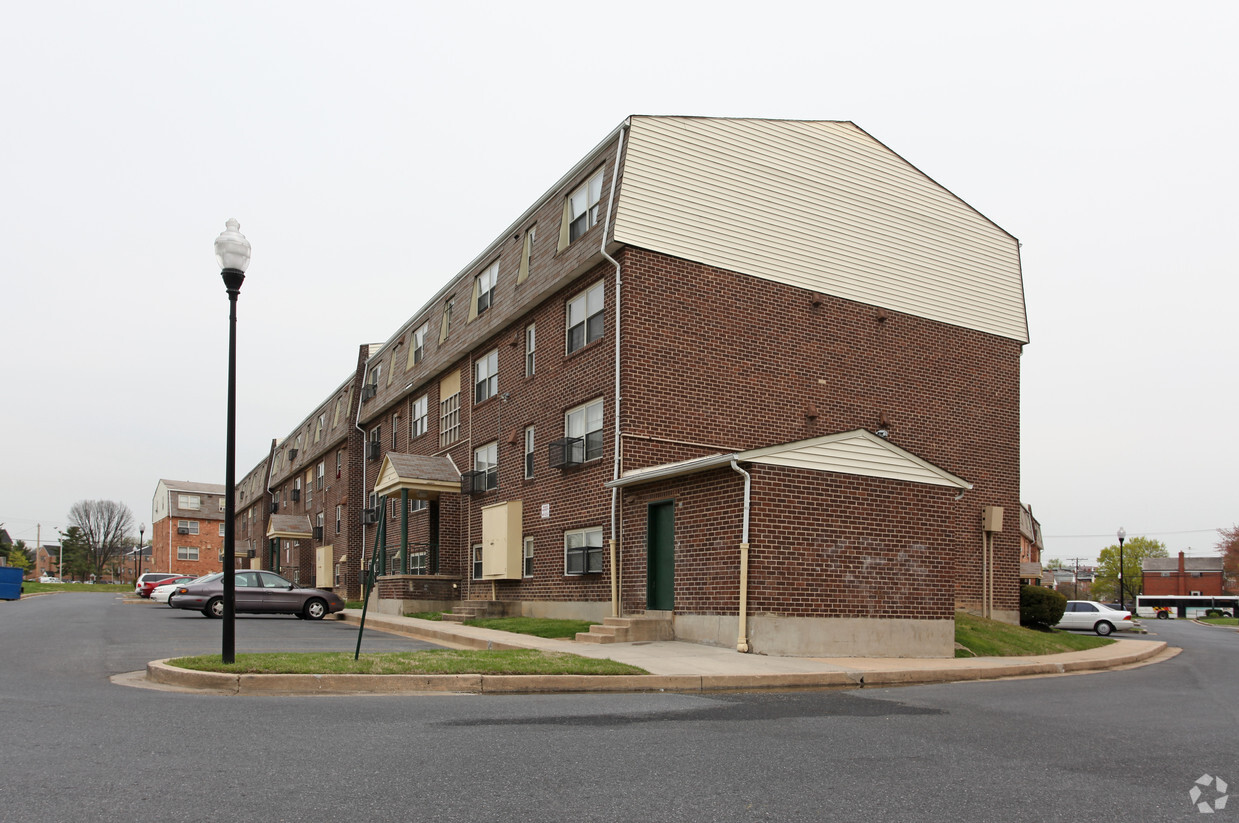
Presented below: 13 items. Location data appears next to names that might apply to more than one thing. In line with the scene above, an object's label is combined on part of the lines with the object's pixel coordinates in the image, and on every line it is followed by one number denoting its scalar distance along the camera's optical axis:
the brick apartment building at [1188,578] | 108.88
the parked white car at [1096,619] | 34.88
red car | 48.41
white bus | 80.07
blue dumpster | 41.94
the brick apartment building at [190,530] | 85.00
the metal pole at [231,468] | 11.79
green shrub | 25.25
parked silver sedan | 26.48
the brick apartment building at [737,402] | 16.70
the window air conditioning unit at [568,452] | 21.83
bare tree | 132.38
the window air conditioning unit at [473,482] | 27.20
